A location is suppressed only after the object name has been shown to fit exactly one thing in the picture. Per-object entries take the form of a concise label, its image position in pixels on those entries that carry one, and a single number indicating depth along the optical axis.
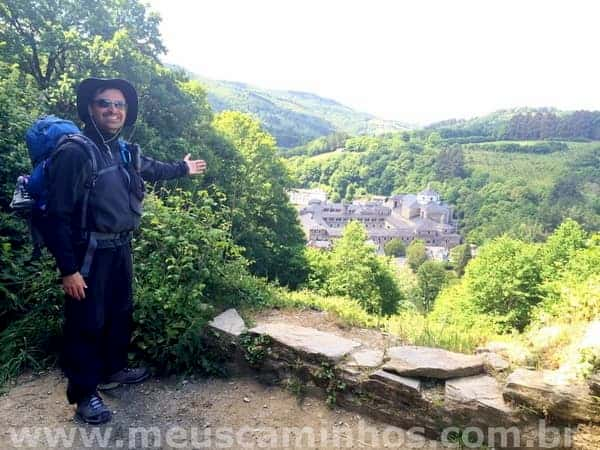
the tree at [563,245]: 20.56
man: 2.62
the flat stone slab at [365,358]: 3.32
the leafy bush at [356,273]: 19.94
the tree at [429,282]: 41.47
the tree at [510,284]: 19.31
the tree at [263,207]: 18.05
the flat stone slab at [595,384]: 2.68
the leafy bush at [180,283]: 3.58
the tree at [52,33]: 13.20
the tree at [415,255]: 64.20
